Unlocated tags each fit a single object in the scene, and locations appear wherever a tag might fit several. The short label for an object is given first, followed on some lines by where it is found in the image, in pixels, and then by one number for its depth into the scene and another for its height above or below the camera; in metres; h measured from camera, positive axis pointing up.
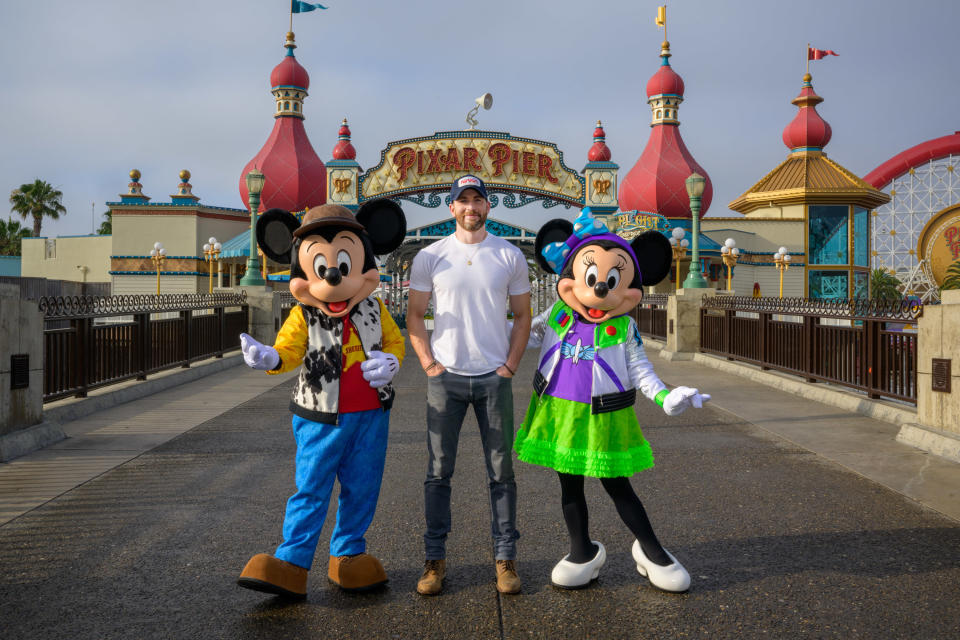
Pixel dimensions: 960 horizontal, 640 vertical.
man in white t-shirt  3.37 -0.20
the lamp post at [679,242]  23.61 +2.63
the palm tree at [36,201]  52.81 +8.45
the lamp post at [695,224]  14.76 +1.91
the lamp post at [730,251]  23.52 +2.18
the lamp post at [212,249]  27.74 +2.68
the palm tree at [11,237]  51.47 +5.69
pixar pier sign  23.36 +4.91
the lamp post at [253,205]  16.14 +2.52
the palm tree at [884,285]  45.12 +2.03
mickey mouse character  3.28 -0.31
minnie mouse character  3.29 -0.37
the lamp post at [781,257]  25.64 +2.25
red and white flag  34.21 +12.47
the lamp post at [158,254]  25.72 +2.58
